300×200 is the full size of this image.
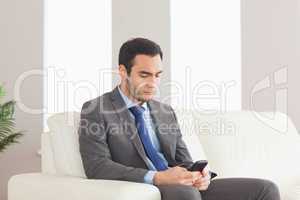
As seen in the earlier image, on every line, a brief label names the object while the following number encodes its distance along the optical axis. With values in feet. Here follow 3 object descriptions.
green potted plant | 17.46
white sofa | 12.25
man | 11.37
